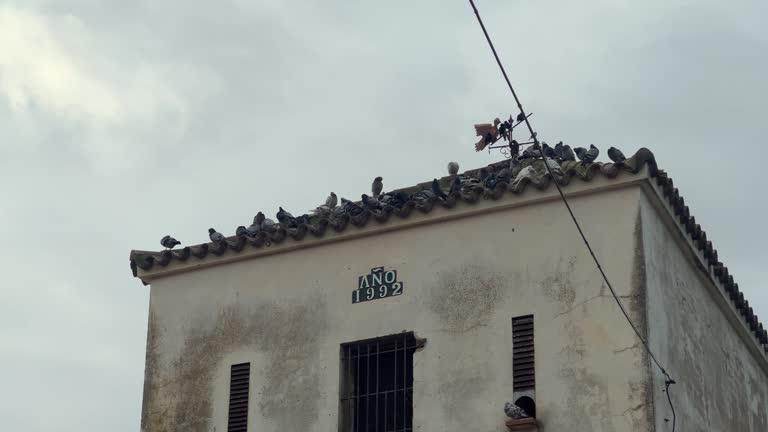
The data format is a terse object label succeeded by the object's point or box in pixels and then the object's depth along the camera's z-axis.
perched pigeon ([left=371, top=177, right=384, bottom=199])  22.53
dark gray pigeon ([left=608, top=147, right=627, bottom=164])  18.69
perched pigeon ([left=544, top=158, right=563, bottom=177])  19.12
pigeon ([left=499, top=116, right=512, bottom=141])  22.03
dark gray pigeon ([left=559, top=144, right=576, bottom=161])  20.20
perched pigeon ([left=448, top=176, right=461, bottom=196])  19.81
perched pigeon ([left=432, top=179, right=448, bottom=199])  19.92
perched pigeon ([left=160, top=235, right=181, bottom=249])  21.97
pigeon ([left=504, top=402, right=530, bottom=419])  18.25
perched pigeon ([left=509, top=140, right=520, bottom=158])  21.55
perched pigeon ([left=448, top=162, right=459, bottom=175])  22.47
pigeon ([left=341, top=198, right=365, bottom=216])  20.52
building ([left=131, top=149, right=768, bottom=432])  18.41
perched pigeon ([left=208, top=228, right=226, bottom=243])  21.47
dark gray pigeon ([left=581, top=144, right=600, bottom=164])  19.42
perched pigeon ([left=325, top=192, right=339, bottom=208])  22.44
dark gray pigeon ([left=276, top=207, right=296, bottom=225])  21.23
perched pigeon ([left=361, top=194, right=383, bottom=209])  20.45
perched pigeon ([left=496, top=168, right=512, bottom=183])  19.59
